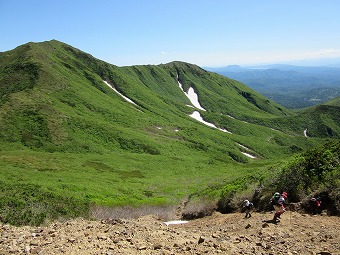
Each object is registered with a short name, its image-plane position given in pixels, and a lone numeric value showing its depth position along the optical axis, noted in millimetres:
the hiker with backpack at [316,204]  16328
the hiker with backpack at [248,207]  18031
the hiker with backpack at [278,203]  15703
